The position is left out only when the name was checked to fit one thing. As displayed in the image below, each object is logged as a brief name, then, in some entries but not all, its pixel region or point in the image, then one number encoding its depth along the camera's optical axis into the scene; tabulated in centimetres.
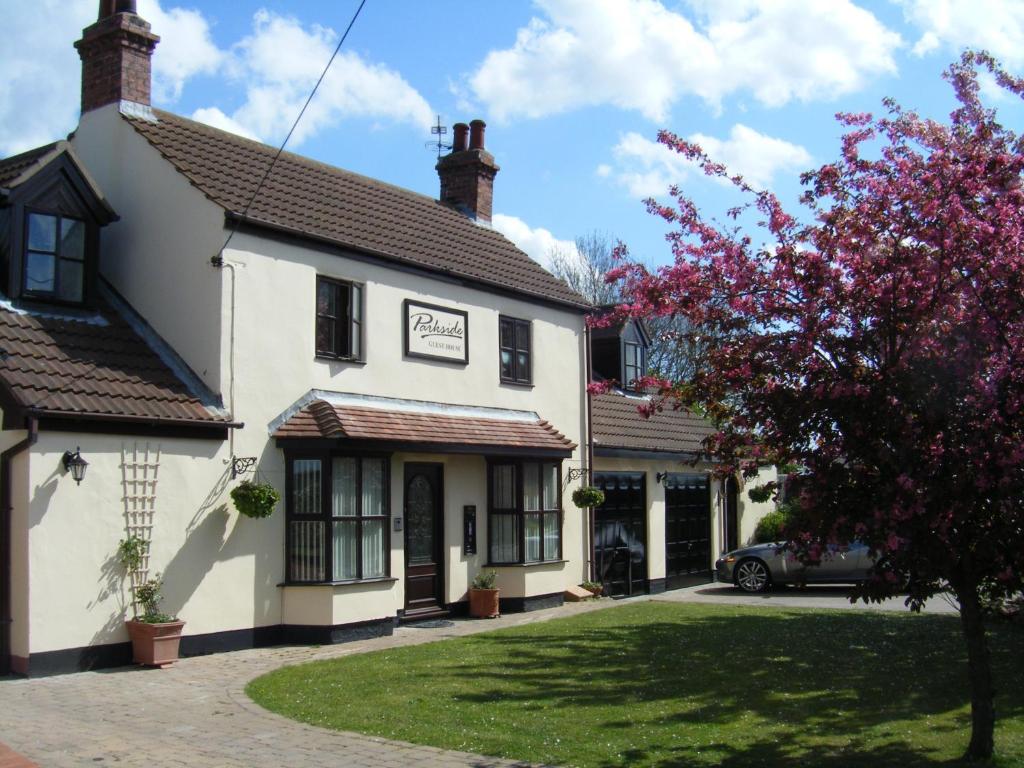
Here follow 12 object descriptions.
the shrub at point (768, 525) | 2625
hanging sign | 1614
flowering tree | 690
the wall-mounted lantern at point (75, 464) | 1126
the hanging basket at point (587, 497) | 1866
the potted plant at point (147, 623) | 1163
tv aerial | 2840
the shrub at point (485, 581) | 1675
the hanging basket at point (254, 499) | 1281
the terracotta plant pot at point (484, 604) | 1662
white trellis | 1196
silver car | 2014
